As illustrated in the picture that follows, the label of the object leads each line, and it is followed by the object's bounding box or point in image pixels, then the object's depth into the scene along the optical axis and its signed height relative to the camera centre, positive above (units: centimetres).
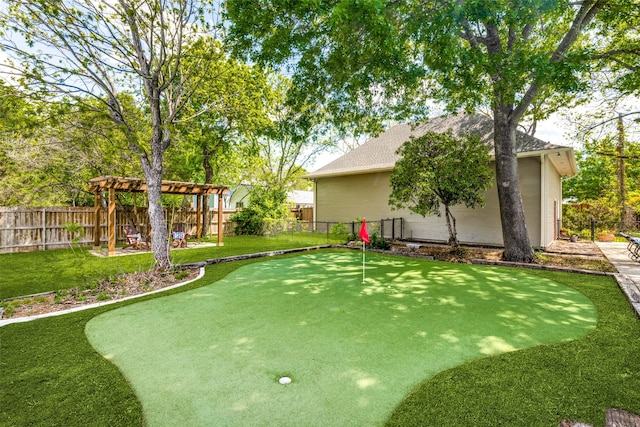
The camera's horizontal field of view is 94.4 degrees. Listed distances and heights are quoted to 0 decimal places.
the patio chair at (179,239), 1100 -99
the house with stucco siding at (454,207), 998 +122
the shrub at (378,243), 1027 -98
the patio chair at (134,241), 1062 -101
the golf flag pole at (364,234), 597 -37
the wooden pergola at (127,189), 923 +86
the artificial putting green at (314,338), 228 -142
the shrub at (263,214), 1519 +1
